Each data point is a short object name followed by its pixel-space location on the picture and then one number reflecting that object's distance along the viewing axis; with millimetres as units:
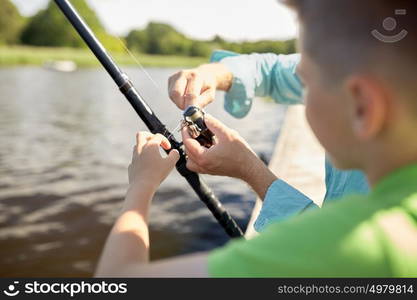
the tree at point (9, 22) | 48531
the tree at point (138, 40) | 48116
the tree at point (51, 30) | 52219
